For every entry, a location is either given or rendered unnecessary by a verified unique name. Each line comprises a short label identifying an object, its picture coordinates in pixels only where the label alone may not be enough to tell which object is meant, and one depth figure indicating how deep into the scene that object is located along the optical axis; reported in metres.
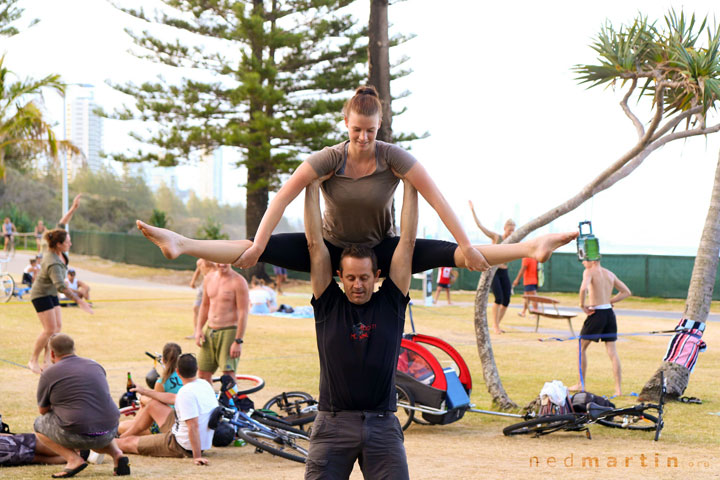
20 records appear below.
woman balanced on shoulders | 3.95
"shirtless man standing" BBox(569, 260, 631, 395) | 10.15
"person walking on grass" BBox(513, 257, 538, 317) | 19.97
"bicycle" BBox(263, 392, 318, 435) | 8.02
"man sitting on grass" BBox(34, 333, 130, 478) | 6.48
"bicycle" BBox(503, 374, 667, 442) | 8.18
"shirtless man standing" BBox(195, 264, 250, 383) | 8.97
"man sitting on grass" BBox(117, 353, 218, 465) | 6.96
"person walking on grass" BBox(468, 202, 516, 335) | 15.05
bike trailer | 8.55
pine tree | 28.94
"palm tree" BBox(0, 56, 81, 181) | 22.47
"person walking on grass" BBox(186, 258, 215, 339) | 11.68
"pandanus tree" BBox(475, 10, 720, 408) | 8.84
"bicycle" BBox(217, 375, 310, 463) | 7.14
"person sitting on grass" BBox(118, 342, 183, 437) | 7.56
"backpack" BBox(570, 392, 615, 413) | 8.77
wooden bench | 16.00
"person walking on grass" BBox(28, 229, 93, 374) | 10.42
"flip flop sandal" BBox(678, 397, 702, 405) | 10.27
